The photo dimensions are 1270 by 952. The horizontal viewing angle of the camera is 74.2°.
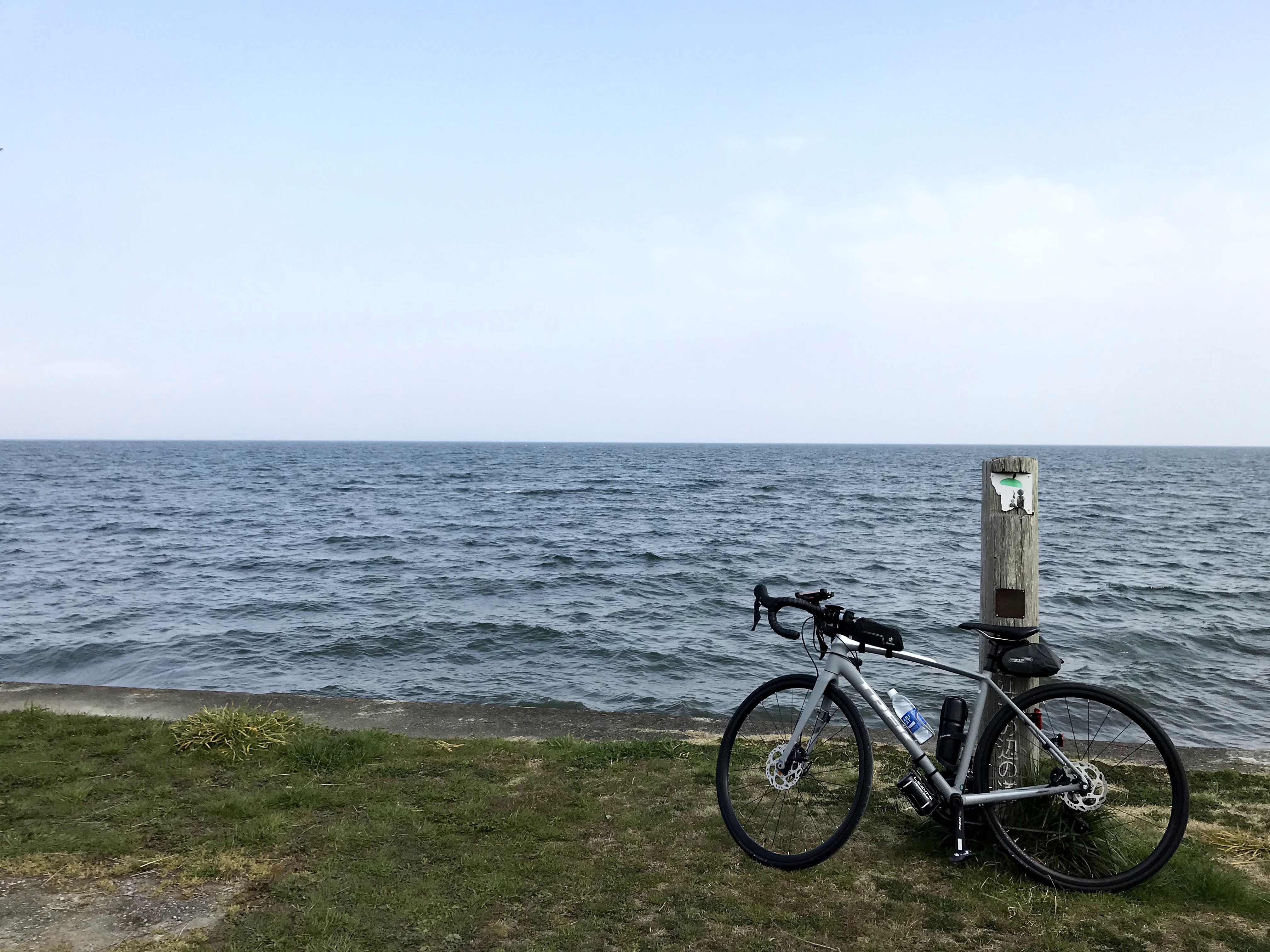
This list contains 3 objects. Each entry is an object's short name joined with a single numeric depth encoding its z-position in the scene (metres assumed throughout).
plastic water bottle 3.83
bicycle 3.66
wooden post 4.07
